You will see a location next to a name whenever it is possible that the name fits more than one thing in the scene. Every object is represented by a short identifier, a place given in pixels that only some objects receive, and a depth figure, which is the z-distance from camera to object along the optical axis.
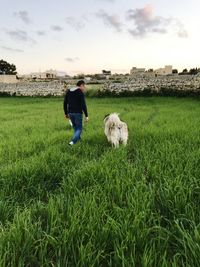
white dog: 6.40
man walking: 7.51
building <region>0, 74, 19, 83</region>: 53.79
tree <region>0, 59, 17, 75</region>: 79.81
